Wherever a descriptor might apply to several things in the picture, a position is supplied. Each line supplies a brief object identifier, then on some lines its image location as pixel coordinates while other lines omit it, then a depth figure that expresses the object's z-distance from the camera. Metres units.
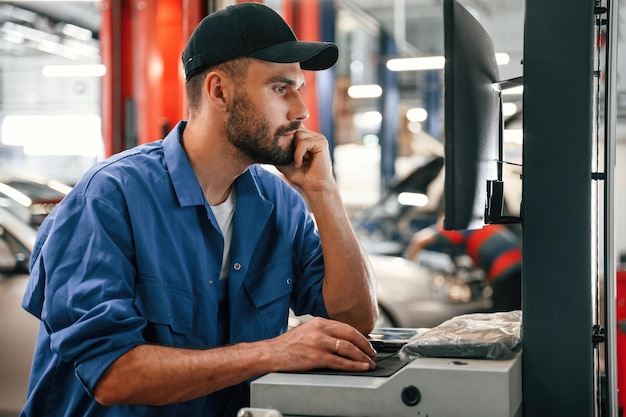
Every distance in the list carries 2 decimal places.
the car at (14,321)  3.72
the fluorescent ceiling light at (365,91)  5.78
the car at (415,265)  5.16
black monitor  1.19
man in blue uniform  1.36
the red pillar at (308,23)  5.15
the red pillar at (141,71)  3.48
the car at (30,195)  4.06
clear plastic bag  1.23
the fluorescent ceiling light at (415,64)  5.81
